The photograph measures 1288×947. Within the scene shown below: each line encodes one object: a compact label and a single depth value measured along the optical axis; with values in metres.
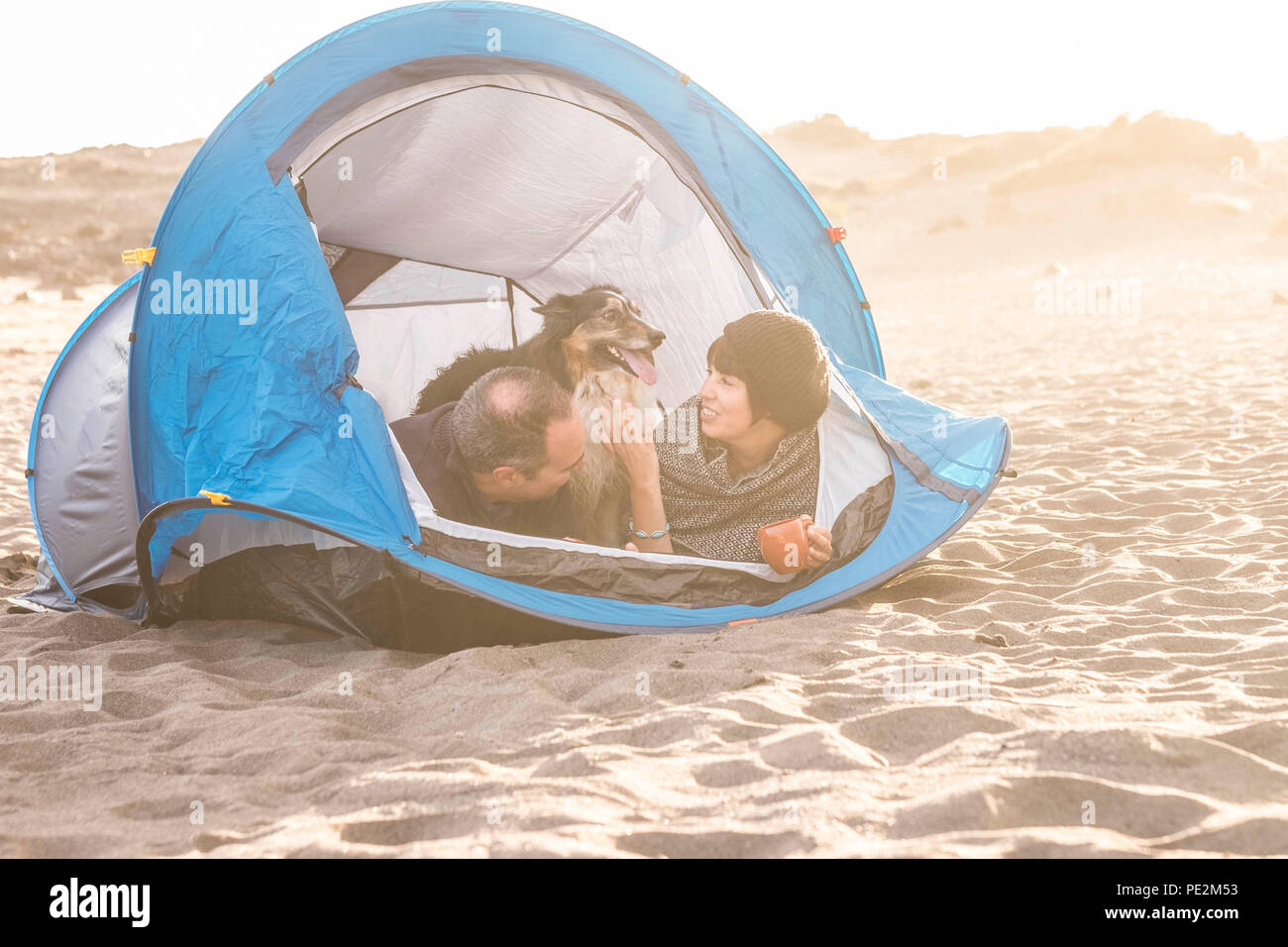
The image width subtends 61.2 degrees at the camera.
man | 3.63
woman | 3.83
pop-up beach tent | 3.38
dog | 4.42
